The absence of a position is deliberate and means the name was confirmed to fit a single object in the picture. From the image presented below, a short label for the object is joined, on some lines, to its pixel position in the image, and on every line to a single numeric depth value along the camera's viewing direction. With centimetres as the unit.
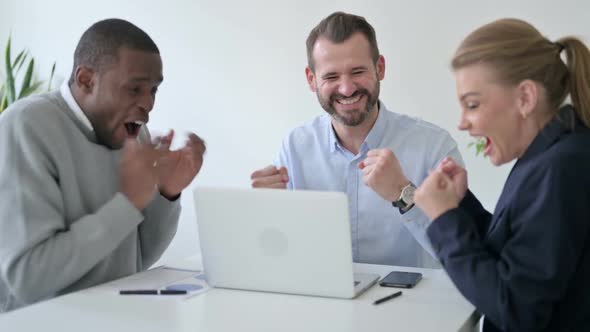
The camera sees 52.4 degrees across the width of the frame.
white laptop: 131
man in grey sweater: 140
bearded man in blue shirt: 191
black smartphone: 144
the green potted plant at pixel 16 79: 355
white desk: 119
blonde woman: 107
